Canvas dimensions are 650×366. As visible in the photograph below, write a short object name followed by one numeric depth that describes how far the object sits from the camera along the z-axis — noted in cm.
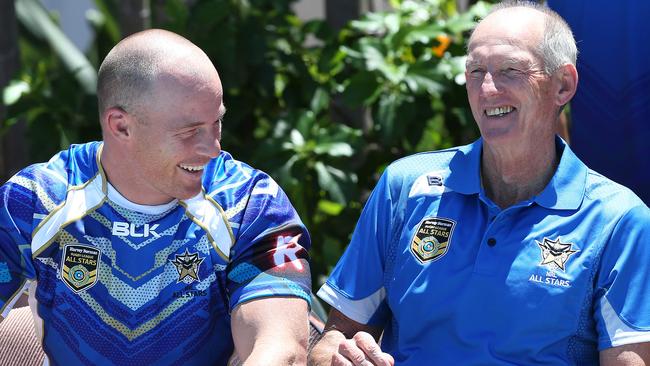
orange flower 875
